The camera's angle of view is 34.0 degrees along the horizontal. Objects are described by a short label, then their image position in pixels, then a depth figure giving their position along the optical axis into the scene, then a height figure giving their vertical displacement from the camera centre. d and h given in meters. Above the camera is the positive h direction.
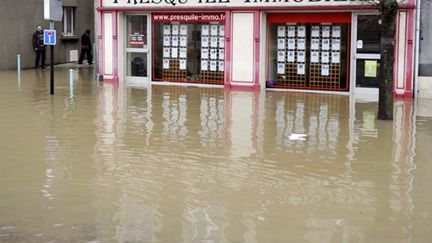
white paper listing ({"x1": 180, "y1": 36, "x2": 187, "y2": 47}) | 19.80 +0.61
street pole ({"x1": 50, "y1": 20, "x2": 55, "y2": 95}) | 16.84 -0.39
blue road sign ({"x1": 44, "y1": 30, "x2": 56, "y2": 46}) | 16.60 +0.58
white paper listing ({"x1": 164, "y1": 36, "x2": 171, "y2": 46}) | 20.01 +0.61
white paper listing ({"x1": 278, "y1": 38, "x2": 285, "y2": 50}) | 18.56 +0.52
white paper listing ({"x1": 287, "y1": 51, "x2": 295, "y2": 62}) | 18.45 +0.20
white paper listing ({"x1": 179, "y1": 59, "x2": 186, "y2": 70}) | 19.90 -0.04
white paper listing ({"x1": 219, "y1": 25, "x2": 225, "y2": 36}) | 19.02 +0.89
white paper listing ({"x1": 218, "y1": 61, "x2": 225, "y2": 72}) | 19.19 -0.08
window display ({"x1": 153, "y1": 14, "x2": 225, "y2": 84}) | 19.30 +0.30
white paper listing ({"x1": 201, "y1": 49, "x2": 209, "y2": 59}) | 19.52 +0.26
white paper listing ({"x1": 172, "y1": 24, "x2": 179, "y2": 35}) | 19.86 +0.95
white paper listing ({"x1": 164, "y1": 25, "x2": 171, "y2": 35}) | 19.97 +0.92
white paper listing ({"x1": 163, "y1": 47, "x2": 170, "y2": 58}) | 20.09 +0.30
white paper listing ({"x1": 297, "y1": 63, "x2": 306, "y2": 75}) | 18.41 -0.14
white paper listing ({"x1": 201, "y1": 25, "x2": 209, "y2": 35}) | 19.38 +0.90
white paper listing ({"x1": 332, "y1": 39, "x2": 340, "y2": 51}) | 17.91 +0.49
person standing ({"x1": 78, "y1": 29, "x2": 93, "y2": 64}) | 28.84 +0.63
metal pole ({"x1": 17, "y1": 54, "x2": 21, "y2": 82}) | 25.24 -0.09
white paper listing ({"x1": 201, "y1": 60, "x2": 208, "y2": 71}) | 19.55 -0.06
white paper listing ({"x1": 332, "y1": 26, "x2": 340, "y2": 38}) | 17.83 +0.83
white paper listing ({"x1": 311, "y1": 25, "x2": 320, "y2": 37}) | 18.08 +0.84
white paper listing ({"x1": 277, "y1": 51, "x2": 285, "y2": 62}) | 18.61 +0.20
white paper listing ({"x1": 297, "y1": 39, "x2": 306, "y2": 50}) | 18.28 +0.51
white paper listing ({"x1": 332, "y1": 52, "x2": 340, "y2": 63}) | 17.95 +0.17
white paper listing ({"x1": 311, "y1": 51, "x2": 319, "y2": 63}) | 18.17 +0.20
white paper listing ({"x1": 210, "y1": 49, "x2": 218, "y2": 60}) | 19.34 +0.24
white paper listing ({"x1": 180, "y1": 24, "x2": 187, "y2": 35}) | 19.73 +0.94
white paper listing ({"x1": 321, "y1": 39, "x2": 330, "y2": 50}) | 18.00 +0.50
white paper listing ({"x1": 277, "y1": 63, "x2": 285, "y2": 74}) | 18.66 -0.12
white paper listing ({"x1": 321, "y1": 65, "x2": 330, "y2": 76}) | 18.14 -0.14
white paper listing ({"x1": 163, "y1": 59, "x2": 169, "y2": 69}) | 20.14 -0.03
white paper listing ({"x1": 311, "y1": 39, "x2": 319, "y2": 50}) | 18.12 +0.50
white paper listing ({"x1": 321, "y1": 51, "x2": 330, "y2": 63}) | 18.08 +0.17
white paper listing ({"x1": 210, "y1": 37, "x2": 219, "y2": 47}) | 19.28 +0.60
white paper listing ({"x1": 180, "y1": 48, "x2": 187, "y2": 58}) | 19.86 +0.29
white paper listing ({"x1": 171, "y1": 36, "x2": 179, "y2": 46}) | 19.94 +0.64
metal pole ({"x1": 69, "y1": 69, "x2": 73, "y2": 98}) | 17.12 -0.60
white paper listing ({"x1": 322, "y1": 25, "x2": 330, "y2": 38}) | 17.95 +0.83
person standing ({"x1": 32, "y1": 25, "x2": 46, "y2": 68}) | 27.00 +0.60
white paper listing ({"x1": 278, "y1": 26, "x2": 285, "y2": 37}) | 18.52 +0.85
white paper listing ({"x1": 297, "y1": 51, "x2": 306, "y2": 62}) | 18.34 +0.20
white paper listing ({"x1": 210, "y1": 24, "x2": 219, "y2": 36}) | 19.19 +0.91
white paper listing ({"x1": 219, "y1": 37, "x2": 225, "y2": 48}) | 19.08 +0.57
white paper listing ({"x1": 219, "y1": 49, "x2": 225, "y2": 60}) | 19.17 +0.24
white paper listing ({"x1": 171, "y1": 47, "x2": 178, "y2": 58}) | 19.98 +0.30
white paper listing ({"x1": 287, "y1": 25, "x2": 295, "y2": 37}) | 18.36 +0.87
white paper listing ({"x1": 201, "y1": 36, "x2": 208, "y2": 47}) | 19.48 +0.60
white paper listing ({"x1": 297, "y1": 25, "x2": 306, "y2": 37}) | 18.23 +0.84
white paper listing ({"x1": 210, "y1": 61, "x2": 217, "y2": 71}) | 19.39 -0.07
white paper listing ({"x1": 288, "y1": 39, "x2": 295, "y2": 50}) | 18.41 +0.51
